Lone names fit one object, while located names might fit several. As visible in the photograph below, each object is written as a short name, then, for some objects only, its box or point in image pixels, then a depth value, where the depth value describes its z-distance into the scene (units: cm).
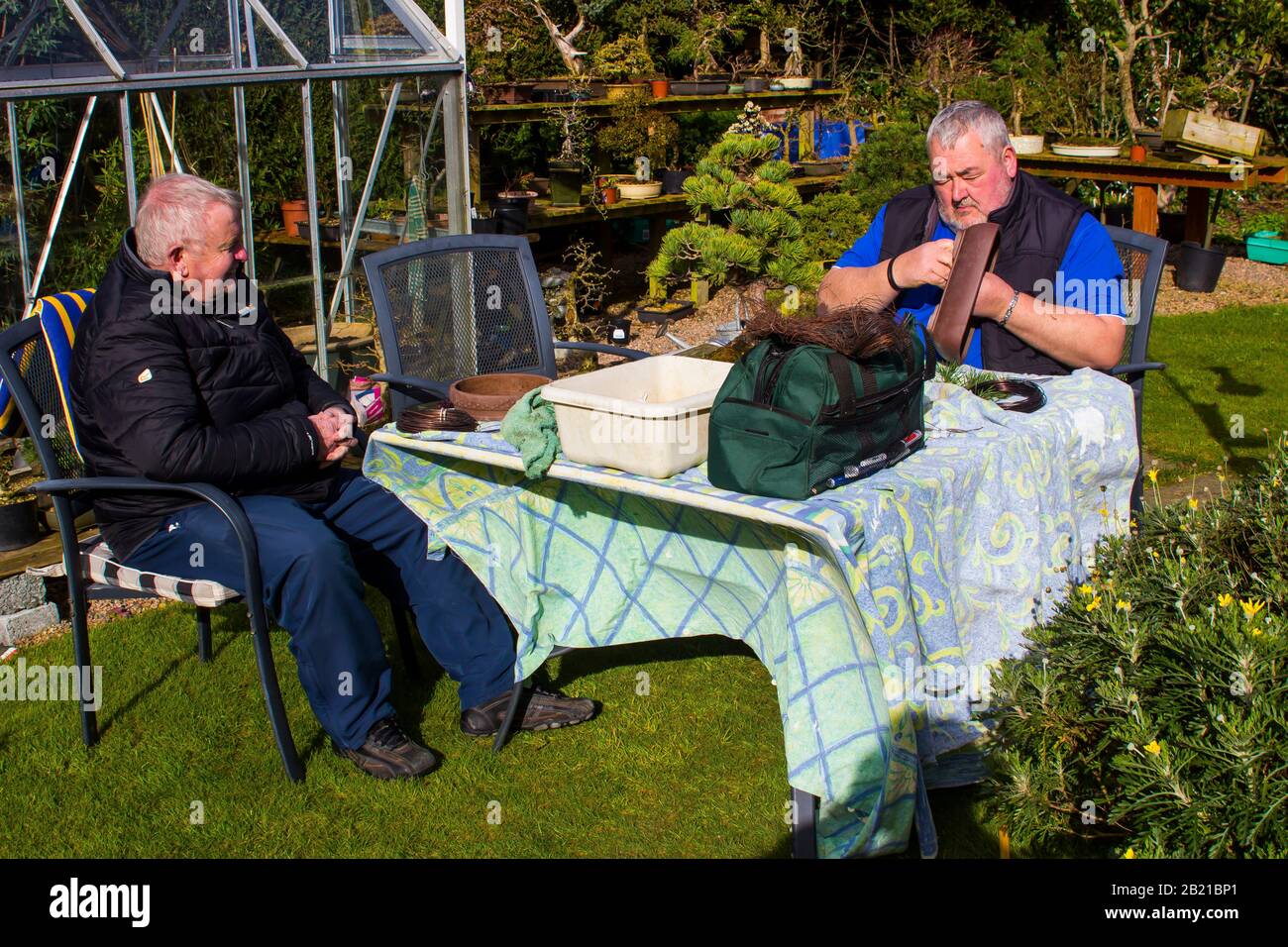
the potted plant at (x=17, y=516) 391
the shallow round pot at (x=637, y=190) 818
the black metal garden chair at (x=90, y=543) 288
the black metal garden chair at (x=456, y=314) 359
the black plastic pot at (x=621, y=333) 611
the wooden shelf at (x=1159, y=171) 875
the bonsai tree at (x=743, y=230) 716
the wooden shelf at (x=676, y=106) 745
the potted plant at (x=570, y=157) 762
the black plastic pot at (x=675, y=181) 862
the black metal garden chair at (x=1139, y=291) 360
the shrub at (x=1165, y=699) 196
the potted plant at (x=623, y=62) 907
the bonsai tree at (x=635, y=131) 830
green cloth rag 256
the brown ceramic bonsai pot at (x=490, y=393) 288
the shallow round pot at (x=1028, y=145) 983
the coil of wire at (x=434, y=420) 284
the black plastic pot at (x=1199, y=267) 884
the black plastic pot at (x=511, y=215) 696
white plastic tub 241
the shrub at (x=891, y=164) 807
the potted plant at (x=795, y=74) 960
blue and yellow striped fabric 315
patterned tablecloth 236
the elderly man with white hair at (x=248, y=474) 292
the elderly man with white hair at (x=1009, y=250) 346
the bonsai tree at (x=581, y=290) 660
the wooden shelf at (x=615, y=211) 745
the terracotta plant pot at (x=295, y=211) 504
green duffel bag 229
